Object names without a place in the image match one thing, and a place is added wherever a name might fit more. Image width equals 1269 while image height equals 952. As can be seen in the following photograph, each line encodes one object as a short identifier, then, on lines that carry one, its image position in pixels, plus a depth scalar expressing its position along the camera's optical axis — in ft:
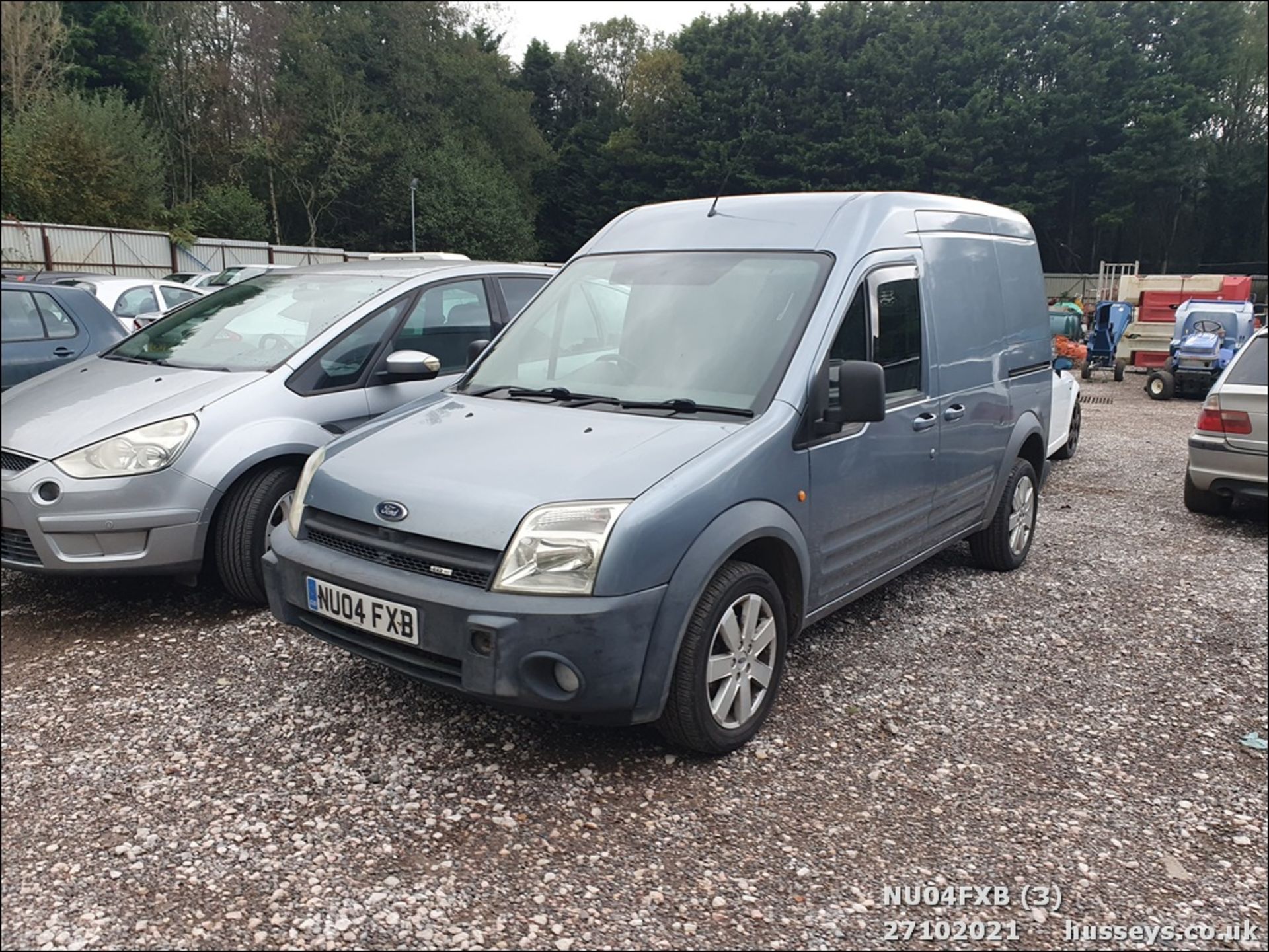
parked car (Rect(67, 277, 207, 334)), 37.32
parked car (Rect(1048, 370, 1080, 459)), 25.84
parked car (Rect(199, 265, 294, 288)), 48.71
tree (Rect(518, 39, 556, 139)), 158.81
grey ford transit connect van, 8.73
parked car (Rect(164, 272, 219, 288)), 57.52
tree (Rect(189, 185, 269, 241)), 54.77
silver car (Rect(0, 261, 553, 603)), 10.84
